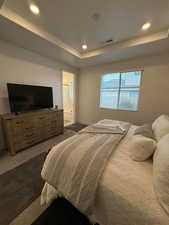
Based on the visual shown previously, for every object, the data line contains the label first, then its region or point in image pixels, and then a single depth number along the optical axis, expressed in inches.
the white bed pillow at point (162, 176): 25.2
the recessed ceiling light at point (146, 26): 76.0
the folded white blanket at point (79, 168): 33.3
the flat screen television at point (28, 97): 90.6
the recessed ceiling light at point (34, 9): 60.6
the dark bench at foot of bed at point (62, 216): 41.3
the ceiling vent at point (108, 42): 97.3
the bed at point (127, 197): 25.4
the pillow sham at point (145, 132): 53.6
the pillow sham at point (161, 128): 50.9
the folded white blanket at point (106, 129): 69.3
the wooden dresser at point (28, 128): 83.4
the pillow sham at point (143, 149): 40.6
